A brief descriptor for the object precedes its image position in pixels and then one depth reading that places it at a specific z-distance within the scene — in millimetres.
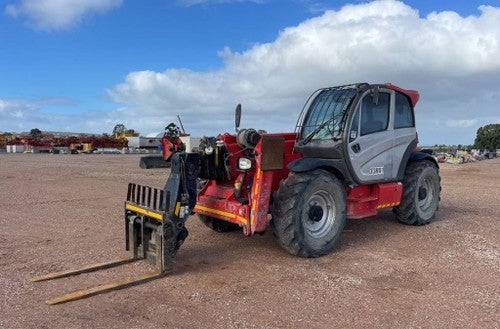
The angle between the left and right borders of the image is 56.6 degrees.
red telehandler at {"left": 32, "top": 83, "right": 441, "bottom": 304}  5949
